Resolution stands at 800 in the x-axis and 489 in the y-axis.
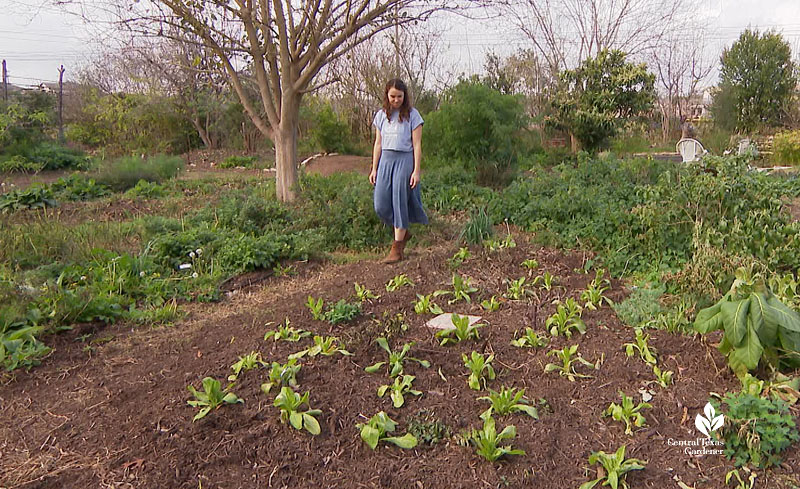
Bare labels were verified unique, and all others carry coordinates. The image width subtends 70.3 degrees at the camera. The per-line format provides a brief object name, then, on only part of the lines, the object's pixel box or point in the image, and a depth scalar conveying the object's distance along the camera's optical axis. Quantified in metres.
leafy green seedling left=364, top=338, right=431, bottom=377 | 2.91
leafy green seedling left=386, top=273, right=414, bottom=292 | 4.31
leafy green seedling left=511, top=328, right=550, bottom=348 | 3.21
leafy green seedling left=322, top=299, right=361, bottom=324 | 3.58
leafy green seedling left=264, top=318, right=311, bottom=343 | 3.35
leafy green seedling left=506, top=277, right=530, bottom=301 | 4.03
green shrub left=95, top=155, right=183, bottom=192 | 9.76
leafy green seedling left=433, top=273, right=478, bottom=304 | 4.04
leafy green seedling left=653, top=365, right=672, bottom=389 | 2.74
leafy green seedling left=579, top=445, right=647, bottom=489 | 2.09
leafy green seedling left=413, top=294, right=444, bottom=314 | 3.77
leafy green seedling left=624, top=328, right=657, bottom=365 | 2.98
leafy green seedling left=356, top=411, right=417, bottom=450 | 2.32
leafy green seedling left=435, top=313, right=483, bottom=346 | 3.29
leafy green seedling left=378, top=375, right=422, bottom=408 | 2.63
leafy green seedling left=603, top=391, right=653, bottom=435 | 2.45
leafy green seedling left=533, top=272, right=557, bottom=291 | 4.14
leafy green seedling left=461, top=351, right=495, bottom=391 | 2.77
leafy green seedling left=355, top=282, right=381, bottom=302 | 4.06
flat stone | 3.54
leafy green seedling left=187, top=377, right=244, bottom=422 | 2.60
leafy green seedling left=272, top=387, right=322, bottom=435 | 2.42
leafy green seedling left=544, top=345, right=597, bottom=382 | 2.89
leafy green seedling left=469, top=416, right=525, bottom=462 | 2.22
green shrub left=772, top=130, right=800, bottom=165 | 12.74
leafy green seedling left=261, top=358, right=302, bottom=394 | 2.75
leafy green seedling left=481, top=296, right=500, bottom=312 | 3.80
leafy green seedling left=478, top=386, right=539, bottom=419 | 2.53
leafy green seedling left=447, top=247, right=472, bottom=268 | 4.81
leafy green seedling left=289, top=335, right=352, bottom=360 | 3.08
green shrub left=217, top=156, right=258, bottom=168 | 14.38
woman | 5.10
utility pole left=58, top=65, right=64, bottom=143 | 16.58
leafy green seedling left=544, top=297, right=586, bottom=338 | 3.35
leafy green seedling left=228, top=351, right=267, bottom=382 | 2.95
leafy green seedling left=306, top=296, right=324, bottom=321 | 3.67
